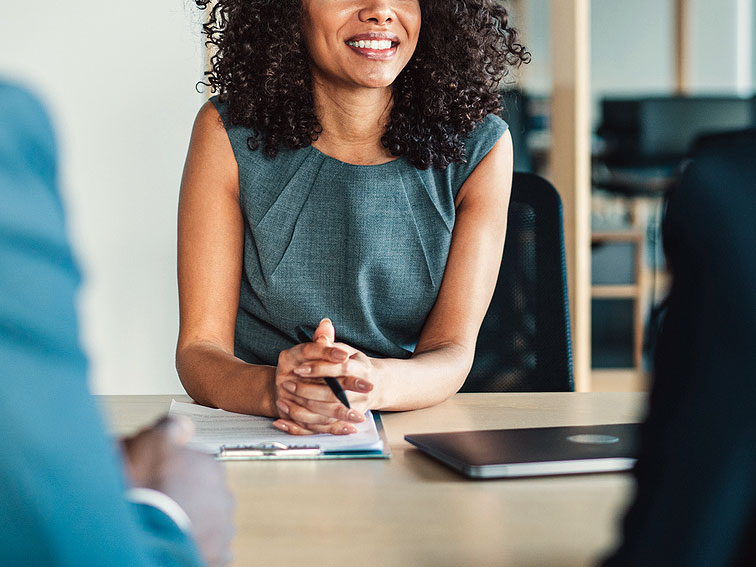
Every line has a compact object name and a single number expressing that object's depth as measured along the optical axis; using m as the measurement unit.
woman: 1.45
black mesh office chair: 1.57
